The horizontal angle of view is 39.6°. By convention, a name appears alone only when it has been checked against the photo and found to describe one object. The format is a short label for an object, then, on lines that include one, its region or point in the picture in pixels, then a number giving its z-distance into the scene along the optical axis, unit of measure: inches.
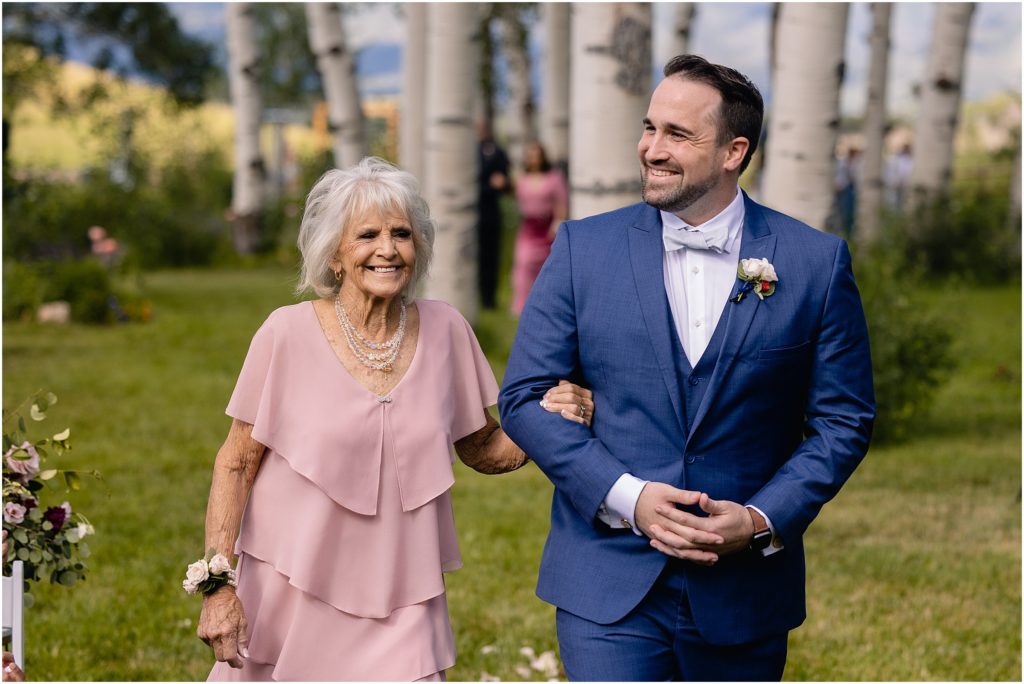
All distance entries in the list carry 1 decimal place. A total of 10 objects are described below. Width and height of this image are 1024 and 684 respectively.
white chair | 160.1
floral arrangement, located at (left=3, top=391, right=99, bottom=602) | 165.8
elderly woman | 146.6
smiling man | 134.3
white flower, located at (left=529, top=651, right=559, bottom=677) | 217.8
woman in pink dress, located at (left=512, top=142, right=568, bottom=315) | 590.9
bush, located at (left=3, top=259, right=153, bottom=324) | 614.9
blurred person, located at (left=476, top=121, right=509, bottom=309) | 646.5
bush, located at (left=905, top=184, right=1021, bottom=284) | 768.3
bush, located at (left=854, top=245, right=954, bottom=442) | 375.2
